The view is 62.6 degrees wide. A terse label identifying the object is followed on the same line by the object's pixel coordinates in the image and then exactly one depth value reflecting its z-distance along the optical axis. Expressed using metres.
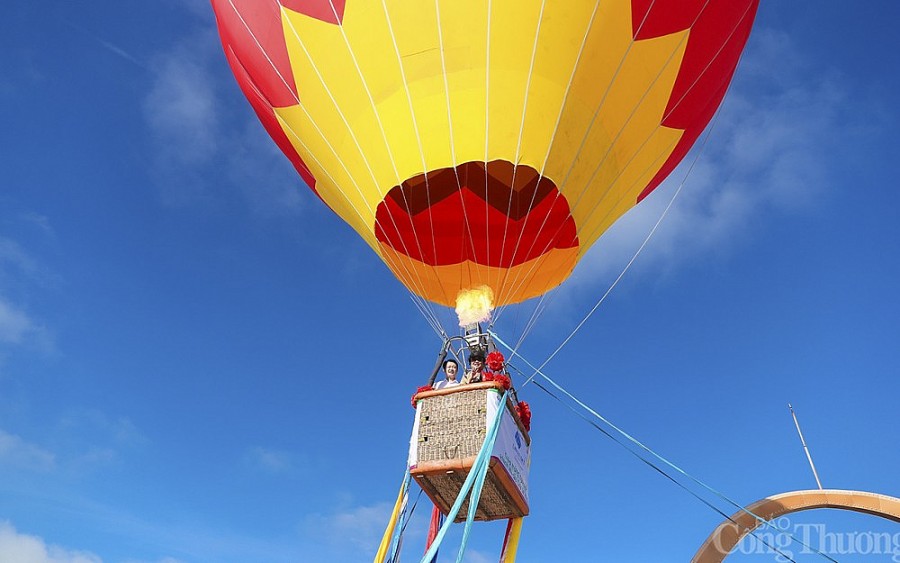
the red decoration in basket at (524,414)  5.45
